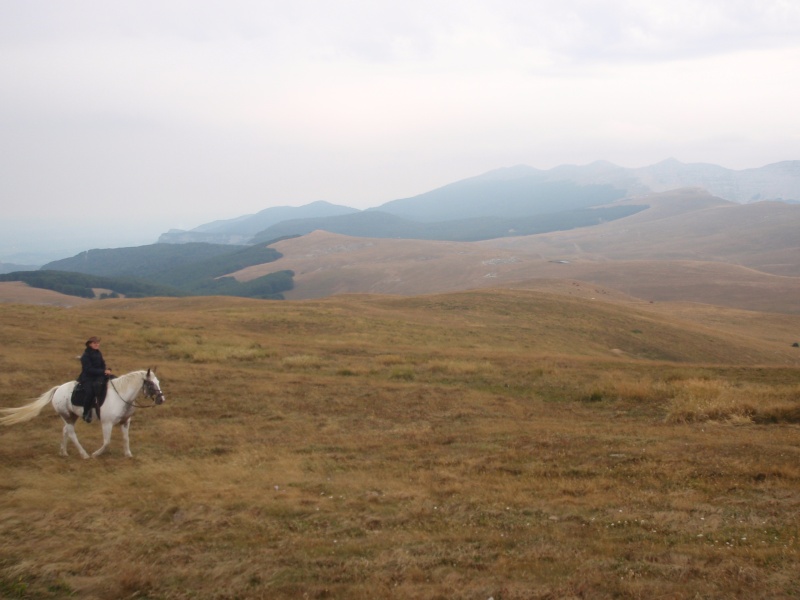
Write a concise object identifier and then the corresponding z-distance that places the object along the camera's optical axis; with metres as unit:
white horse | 12.28
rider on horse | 12.26
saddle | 12.16
